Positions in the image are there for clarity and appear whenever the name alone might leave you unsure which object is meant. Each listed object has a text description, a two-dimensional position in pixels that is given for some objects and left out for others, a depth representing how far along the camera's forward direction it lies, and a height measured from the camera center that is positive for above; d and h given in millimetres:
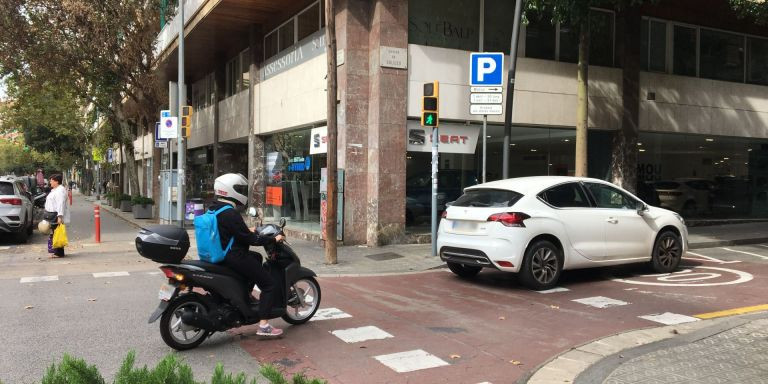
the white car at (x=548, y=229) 8219 -660
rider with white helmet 5469 -567
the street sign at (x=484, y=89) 11177 +1867
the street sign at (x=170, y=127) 16203 +1536
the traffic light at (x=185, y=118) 15953 +1764
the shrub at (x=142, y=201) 23281 -804
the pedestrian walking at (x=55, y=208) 11938 -579
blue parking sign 11133 +2260
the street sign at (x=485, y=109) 11188 +1483
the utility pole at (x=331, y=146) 10867 +714
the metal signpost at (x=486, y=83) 11141 +1987
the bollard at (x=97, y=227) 14586 -1173
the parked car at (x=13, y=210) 13947 -745
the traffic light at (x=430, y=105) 11242 +1558
